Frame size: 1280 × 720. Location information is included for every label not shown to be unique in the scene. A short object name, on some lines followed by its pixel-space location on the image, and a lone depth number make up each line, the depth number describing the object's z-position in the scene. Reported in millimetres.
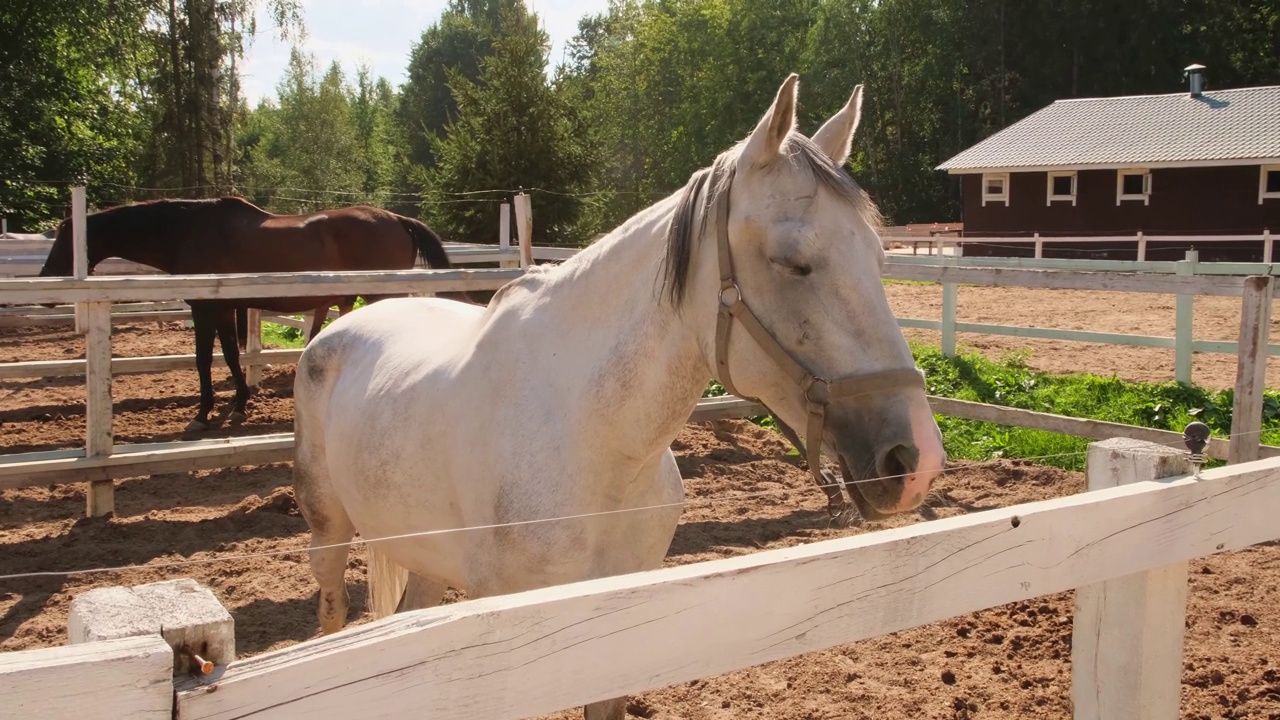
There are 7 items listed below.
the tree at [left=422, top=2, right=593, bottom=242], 19047
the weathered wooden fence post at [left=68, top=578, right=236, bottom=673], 1080
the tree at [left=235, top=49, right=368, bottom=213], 32844
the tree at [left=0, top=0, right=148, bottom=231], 23500
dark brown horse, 8680
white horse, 1854
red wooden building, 25484
